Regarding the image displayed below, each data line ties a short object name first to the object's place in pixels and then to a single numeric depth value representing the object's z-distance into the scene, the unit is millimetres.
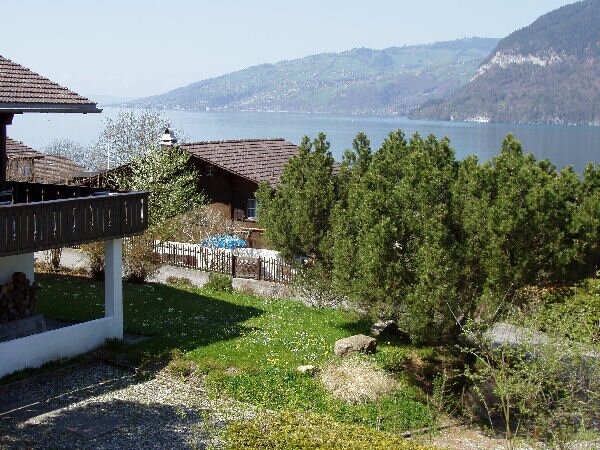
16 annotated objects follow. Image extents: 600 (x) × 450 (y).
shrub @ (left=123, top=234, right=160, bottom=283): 26844
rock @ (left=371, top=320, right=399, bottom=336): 21219
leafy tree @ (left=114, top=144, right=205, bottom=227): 38281
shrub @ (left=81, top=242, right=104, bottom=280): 26656
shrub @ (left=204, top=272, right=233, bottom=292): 27109
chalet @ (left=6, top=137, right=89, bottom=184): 31531
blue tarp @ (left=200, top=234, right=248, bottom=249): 36094
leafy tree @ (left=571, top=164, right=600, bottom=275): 19634
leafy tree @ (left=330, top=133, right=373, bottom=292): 19781
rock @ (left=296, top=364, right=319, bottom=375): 17656
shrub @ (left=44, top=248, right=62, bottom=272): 29286
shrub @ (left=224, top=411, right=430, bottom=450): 10202
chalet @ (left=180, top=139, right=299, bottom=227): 39438
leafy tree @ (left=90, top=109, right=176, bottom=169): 69875
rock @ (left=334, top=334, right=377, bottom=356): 18891
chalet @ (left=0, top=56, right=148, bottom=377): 16516
